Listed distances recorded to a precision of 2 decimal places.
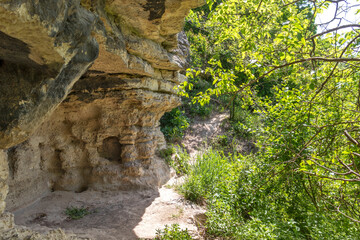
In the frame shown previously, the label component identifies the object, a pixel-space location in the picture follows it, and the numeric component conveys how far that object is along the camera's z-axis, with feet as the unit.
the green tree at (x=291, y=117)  9.41
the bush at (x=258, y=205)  10.35
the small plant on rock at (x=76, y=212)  12.24
